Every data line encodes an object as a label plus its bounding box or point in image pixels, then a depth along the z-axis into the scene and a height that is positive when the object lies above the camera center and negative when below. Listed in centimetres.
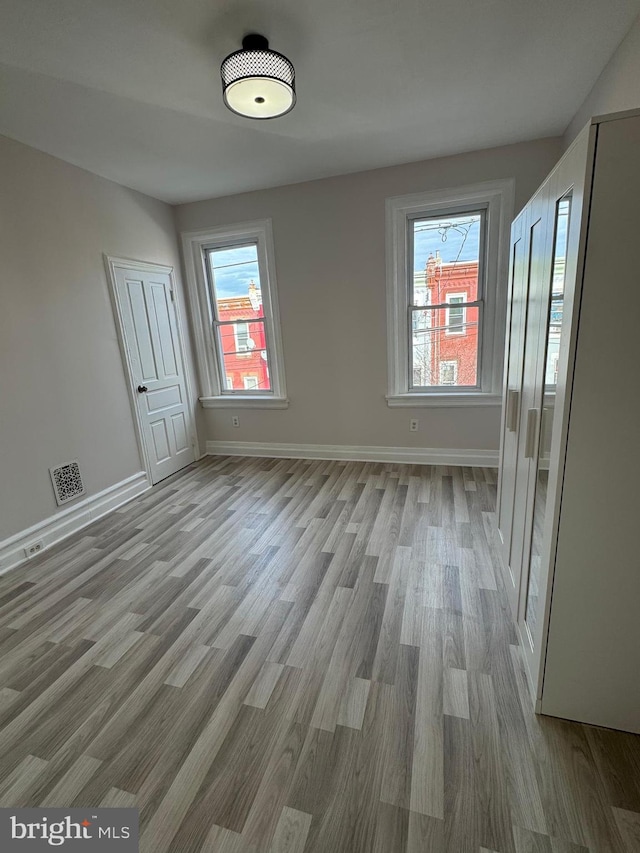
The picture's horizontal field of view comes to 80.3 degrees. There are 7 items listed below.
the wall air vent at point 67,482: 289 -104
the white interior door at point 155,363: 355 -23
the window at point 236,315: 402 +22
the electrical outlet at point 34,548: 266 -139
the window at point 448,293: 337 +28
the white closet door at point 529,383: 142 -26
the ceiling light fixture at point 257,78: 179 +120
